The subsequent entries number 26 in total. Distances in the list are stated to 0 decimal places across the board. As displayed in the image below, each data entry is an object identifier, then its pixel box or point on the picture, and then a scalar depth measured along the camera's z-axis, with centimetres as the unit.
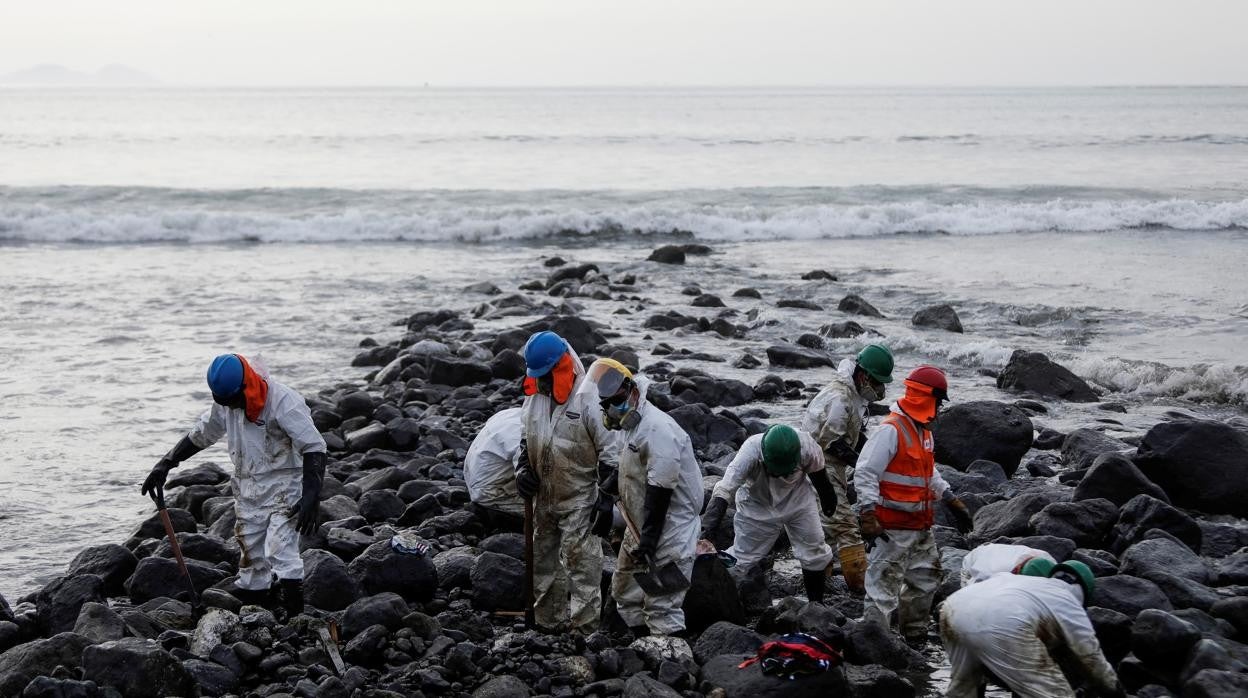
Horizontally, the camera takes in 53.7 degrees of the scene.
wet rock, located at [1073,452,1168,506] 1023
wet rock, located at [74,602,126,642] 755
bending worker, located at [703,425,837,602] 847
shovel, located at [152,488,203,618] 830
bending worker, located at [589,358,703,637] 757
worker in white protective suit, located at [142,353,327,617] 817
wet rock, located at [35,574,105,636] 822
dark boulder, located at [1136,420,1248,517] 1070
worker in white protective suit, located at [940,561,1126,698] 604
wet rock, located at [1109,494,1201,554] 931
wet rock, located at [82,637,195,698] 683
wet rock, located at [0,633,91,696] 689
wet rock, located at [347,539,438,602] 853
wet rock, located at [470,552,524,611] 847
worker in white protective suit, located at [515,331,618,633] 779
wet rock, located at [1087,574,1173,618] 779
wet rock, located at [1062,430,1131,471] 1203
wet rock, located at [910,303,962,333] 1956
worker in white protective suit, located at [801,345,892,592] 901
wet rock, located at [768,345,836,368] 1694
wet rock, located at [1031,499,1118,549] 943
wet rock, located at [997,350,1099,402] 1524
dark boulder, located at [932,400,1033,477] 1196
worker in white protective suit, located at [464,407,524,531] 989
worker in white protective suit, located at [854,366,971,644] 799
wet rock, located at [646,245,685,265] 2812
